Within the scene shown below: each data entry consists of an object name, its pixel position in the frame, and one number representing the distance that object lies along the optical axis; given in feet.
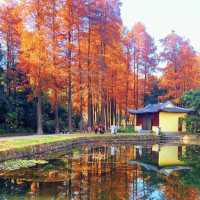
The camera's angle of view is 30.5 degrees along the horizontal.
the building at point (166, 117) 113.39
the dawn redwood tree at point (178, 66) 127.65
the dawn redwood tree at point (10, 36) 95.30
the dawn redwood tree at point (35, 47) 79.10
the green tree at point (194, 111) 108.68
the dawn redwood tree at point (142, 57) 126.52
